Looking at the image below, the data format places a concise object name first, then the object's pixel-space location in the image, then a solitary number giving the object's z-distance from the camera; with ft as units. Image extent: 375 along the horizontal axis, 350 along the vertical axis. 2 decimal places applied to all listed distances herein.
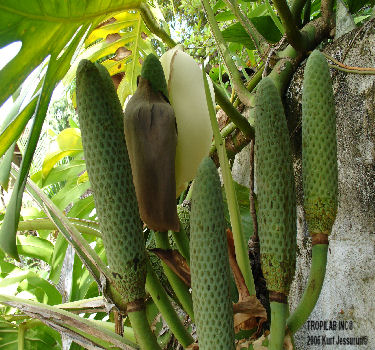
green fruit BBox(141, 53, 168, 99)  1.44
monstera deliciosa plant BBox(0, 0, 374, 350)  1.25
